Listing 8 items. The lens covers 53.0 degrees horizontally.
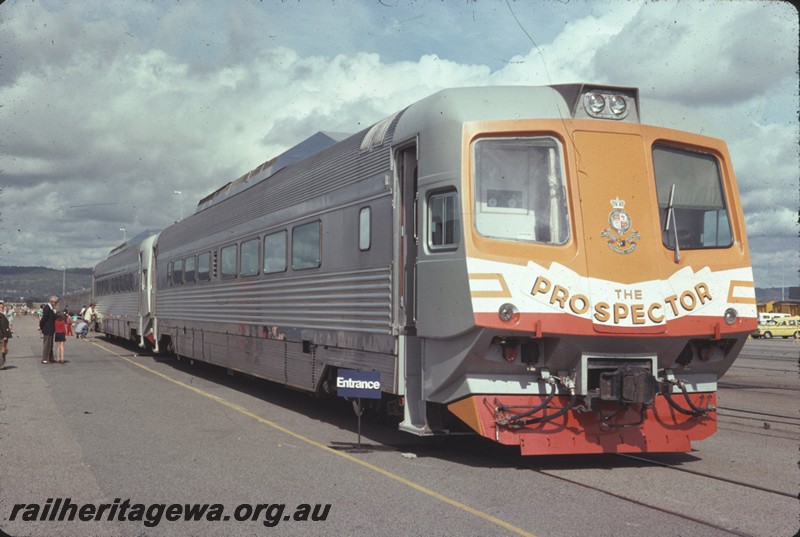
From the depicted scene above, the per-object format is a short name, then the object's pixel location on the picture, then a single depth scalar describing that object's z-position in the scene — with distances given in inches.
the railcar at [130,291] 944.3
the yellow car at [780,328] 1977.5
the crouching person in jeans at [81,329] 1485.0
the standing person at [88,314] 1613.8
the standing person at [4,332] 700.4
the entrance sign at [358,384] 332.8
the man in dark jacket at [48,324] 801.6
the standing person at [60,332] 814.5
